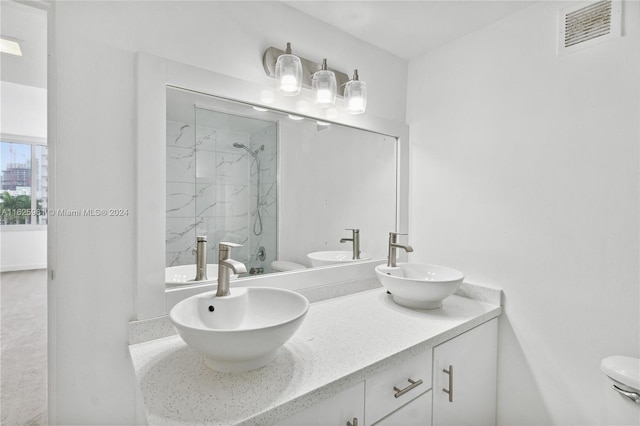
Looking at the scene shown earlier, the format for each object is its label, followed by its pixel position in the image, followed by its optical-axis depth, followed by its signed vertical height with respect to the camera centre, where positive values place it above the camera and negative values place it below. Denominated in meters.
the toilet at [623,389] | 1.04 -0.63
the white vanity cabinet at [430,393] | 0.91 -0.67
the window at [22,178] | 4.27 +0.37
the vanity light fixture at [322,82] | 1.41 +0.65
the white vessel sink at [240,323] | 0.79 -0.37
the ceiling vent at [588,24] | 1.24 +0.82
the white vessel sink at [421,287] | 1.39 -0.37
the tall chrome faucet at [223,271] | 1.09 -0.24
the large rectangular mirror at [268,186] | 1.23 +0.11
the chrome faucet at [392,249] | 1.76 -0.24
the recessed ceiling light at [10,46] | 1.70 +0.98
